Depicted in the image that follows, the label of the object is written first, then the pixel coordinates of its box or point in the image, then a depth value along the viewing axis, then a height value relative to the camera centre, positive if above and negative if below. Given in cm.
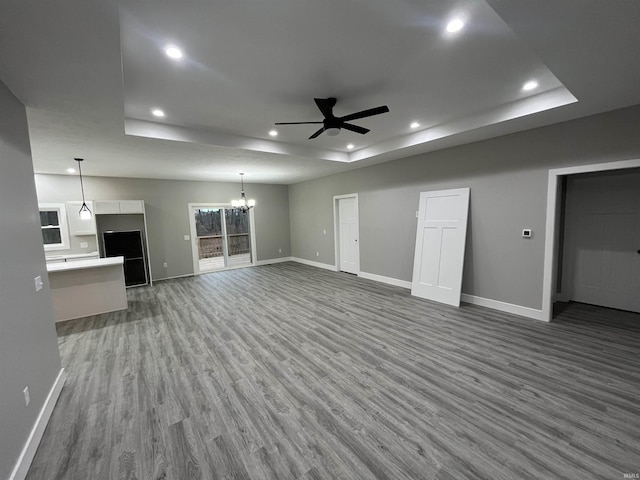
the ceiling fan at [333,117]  271 +111
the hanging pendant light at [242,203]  716 +52
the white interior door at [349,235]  659 -43
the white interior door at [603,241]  375 -45
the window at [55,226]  548 +1
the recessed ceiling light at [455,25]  182 +137
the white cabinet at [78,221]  555 +10
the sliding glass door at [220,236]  753 -45
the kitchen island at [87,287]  418 -106
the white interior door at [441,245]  434 -52
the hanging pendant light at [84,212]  516 +28
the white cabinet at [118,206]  572 +43
